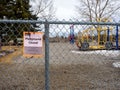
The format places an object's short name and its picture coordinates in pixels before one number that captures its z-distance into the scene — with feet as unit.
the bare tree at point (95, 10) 120.12
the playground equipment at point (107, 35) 60.53
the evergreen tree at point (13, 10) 85.87
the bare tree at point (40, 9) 173.58
